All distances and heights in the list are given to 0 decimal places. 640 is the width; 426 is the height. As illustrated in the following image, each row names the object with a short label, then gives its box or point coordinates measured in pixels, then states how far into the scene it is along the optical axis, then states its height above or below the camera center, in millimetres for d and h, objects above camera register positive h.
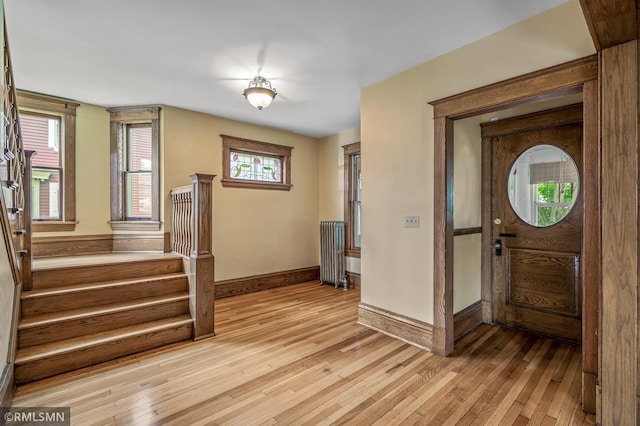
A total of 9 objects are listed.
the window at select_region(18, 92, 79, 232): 3730 +709
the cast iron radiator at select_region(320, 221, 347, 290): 5047 -697
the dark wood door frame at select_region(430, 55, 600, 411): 1886 +354
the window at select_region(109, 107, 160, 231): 4102 +644
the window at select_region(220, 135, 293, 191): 4633 +839
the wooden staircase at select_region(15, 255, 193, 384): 2432 -923
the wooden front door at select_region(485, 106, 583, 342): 2838 -159
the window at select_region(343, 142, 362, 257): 5148 +273
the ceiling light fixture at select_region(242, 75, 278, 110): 2996 +1234
